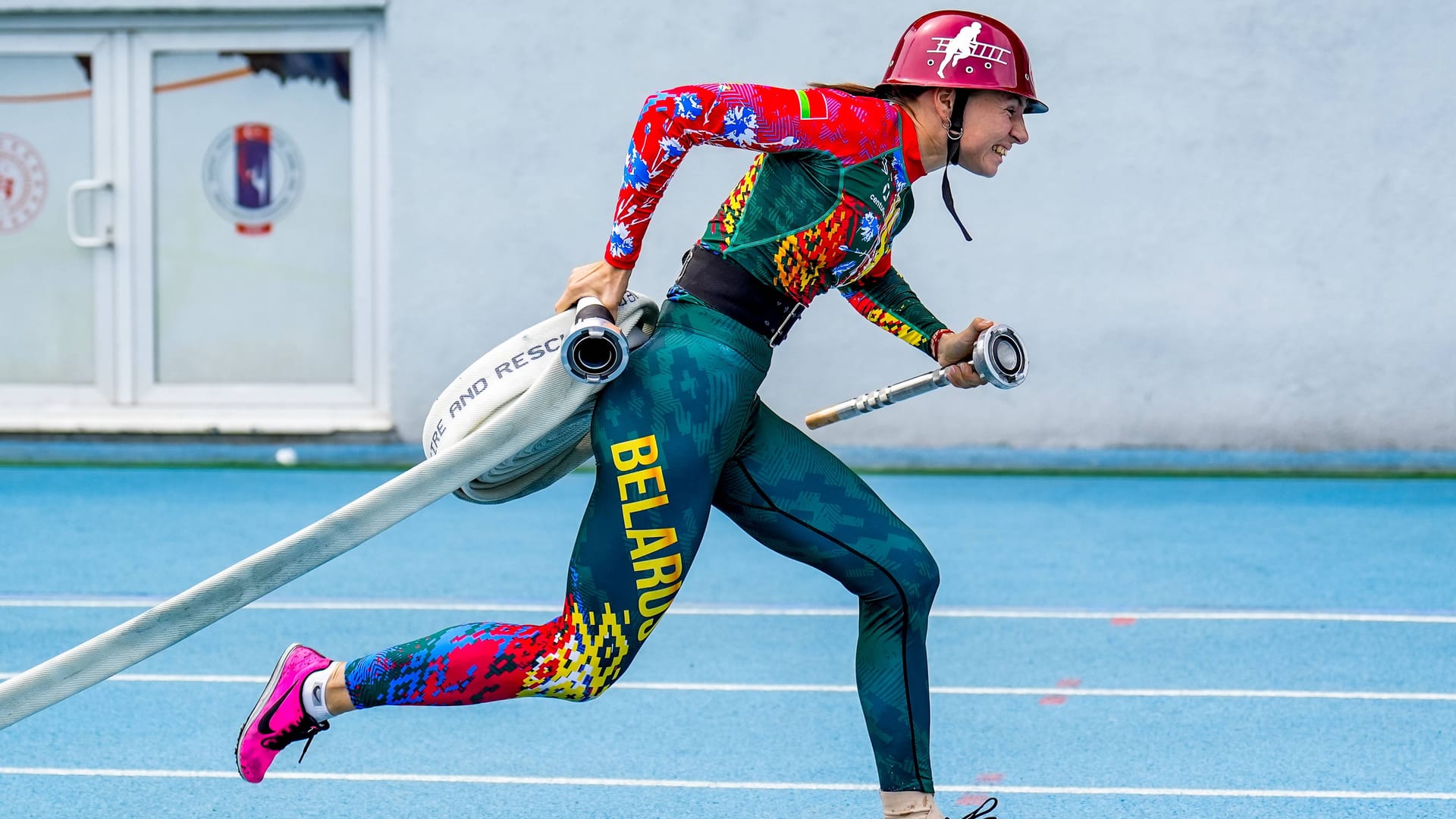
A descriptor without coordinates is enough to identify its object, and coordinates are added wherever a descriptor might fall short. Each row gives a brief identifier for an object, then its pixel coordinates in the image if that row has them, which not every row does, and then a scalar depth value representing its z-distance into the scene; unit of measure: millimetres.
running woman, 5250
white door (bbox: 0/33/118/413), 19812
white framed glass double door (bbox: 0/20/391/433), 19641
